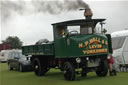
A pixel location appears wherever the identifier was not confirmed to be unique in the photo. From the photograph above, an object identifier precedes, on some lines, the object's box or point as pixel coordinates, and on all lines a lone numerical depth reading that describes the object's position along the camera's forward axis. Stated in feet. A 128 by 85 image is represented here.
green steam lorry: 37.55
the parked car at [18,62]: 61.67
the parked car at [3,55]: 129.18
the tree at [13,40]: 380.21
